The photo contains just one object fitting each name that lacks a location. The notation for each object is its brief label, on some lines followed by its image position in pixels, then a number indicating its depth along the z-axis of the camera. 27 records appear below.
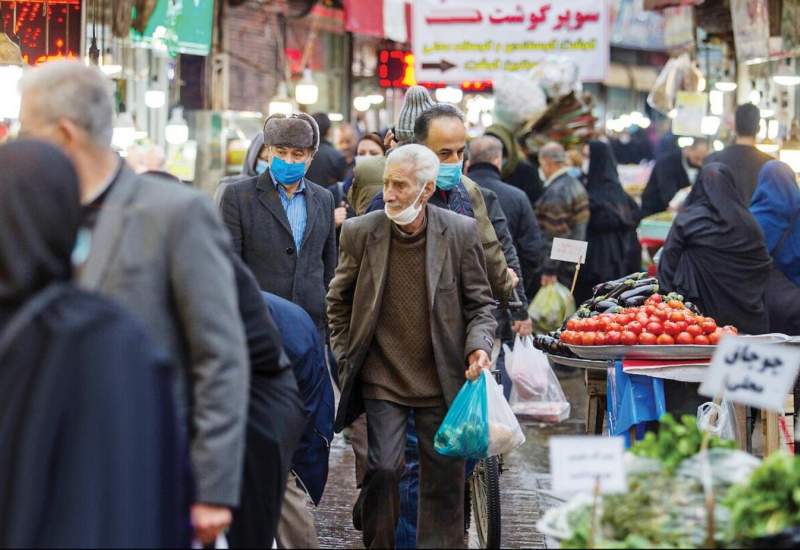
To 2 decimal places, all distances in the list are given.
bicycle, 15.00
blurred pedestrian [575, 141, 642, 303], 29.91
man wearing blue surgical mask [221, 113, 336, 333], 16.86
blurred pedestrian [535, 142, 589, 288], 28.20
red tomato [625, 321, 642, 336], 16.23
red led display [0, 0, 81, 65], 24.66
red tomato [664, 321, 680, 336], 16.19
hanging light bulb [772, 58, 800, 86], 30.58
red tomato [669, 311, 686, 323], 16.47
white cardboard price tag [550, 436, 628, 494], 9.40
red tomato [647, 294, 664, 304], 17.72
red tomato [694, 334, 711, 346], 16.07
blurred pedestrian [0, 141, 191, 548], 7.48
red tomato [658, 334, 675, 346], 16.05
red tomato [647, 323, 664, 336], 16.19
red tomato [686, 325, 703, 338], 16.19
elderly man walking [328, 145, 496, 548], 13.39
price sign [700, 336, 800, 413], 10.01
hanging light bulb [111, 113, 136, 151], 30.52
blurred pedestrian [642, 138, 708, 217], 38.44
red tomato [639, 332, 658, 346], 16.06
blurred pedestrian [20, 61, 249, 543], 8.64
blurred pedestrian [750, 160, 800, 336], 21.45
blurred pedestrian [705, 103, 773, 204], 24.91
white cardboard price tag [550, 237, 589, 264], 20.02
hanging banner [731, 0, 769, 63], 32.44
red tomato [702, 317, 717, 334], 16.28
